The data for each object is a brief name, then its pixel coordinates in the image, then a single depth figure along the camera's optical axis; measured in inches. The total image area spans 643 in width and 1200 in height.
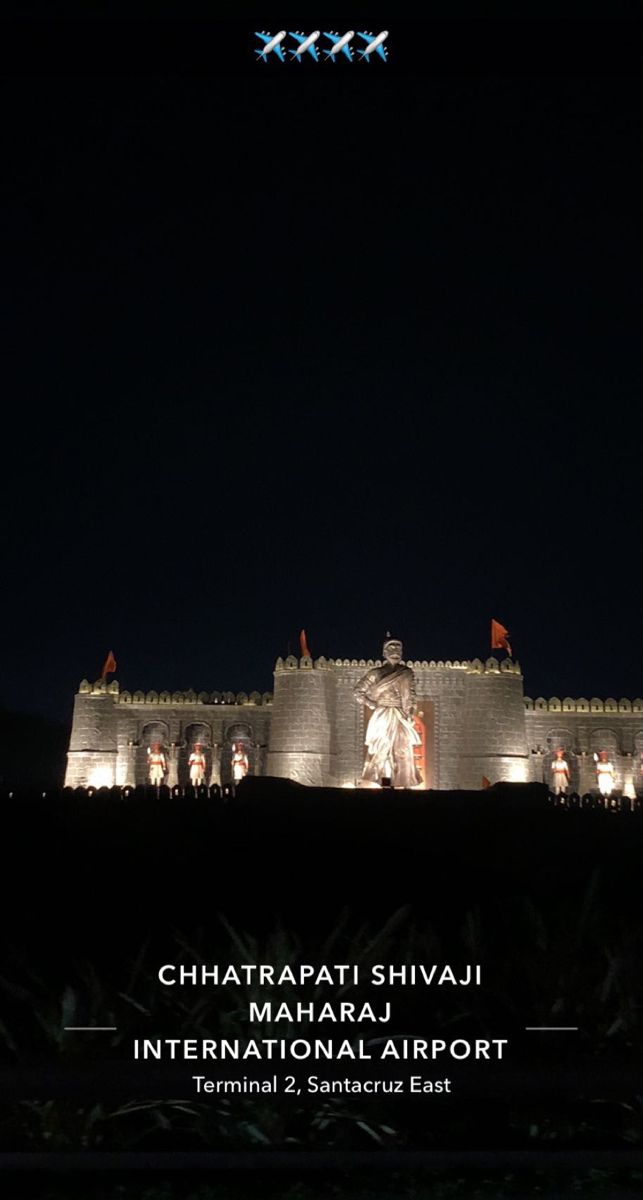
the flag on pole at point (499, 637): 1251.8
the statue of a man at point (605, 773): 1173.1
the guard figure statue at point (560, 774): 1176.2
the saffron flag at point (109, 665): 1278.3
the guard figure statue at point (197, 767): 1178.0
